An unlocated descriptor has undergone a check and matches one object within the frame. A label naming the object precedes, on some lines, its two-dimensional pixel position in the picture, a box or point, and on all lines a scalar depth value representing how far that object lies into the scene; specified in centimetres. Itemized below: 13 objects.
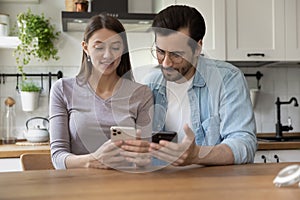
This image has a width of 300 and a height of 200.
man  150
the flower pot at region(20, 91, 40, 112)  295
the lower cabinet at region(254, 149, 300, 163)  271
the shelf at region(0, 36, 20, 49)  276
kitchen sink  293
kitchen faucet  307
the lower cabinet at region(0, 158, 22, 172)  246
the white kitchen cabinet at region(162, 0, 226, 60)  285
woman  157
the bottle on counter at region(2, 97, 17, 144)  291
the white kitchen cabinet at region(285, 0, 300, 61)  293
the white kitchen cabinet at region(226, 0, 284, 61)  288
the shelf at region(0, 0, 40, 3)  298
